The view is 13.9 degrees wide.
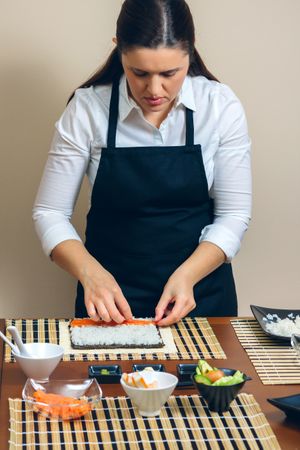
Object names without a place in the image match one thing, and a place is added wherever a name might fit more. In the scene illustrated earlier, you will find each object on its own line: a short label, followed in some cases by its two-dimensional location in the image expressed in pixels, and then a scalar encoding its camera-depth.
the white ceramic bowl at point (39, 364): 2.39
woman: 3.02
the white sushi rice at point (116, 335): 2.62
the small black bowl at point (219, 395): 2.26
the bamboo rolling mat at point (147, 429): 2.16
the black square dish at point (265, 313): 2.77
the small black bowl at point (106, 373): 2.42
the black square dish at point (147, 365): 2.46
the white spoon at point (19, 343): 2.44
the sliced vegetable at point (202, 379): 2.31
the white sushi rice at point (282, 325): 2.69
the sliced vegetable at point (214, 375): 2.31
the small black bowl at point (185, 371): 2.43
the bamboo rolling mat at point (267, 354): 2.48
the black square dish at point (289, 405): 2.23
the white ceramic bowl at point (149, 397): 2.23
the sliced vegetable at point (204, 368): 2.34
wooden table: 2.21
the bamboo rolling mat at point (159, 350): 2.57
